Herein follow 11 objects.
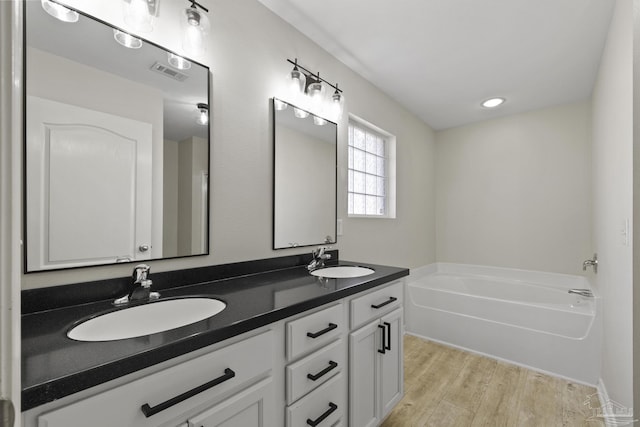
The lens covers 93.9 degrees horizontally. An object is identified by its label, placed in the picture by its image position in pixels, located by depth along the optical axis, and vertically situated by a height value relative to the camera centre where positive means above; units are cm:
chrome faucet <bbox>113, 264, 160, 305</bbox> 111 -27
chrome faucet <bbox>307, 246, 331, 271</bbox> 188 -29
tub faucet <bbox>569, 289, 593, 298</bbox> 256 -69
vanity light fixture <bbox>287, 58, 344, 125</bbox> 186 +79
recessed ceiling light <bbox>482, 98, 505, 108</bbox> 293 +111
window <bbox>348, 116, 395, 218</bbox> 259 +40
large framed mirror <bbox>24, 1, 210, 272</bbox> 100 +25
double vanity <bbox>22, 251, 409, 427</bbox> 66 -40
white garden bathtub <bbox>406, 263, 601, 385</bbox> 223 -90
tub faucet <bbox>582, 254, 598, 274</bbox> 234 -40
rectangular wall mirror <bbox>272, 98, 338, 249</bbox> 180 +23
